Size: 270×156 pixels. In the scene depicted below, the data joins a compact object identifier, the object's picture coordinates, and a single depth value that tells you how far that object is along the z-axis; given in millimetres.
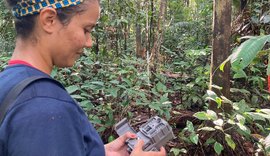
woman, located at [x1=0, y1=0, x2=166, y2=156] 522
